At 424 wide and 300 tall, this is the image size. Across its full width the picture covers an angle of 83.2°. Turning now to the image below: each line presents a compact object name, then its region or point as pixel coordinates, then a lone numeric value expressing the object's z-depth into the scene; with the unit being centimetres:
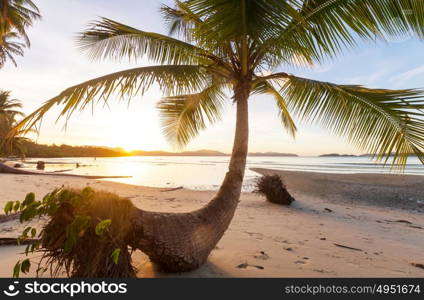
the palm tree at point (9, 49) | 2270
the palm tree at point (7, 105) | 3033
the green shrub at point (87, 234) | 169
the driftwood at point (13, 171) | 1691
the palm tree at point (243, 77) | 237
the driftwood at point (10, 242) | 305
